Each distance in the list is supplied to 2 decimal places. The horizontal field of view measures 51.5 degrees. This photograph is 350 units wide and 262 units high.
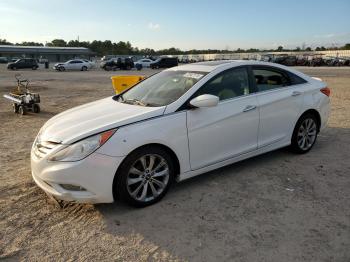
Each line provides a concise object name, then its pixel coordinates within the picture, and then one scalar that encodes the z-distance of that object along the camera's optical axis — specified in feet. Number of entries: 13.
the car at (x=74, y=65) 149.59
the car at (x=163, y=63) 159.33
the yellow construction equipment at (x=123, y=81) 30.25
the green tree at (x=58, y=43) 446.85
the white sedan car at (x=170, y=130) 12.38
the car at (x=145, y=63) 169.92
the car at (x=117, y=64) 149.18
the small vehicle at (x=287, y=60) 188.65
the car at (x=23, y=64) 155.33
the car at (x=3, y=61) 236.22
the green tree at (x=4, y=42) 420.77
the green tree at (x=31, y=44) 424.21
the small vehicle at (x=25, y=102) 34.24
